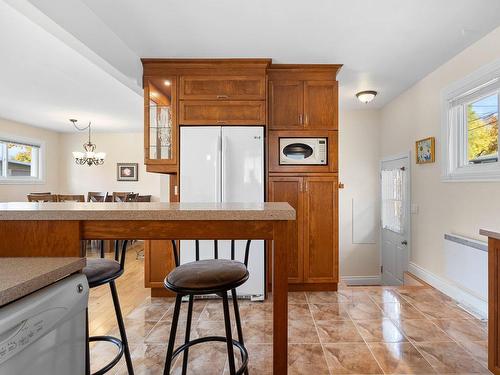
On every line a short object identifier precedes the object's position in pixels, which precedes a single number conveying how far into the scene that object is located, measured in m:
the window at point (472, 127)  2.44
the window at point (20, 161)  5.62
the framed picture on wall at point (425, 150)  3.18
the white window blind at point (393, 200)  3.89
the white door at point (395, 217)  3.77
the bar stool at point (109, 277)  1.32
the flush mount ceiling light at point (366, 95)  3.69
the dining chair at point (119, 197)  5.45
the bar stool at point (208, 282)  1.17
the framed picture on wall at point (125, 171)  6.78
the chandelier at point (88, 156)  5.59
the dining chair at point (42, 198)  4.99
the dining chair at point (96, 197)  5.69
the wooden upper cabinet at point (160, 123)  2.84
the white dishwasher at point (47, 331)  0.67
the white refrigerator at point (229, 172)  2.76
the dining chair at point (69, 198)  5.35
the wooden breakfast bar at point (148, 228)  1.08
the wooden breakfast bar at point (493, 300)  1.62
